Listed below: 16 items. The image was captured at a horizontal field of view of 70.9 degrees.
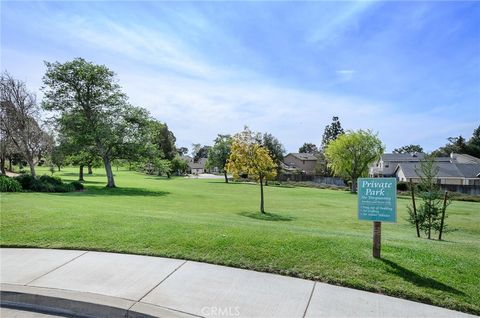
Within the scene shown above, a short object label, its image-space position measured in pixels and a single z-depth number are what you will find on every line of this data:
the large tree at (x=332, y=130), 104.19
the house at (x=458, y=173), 54.50
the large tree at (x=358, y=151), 50.50
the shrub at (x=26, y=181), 21.09
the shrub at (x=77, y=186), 26.67
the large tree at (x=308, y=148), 128.60
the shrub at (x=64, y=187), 23.67
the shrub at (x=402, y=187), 46.72
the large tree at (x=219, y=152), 67.00
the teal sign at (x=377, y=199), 5.82
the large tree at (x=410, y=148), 116.56
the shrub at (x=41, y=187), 21.61
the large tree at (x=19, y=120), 24.38
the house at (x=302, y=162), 94.31
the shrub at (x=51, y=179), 23.45
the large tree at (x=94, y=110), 31.38
